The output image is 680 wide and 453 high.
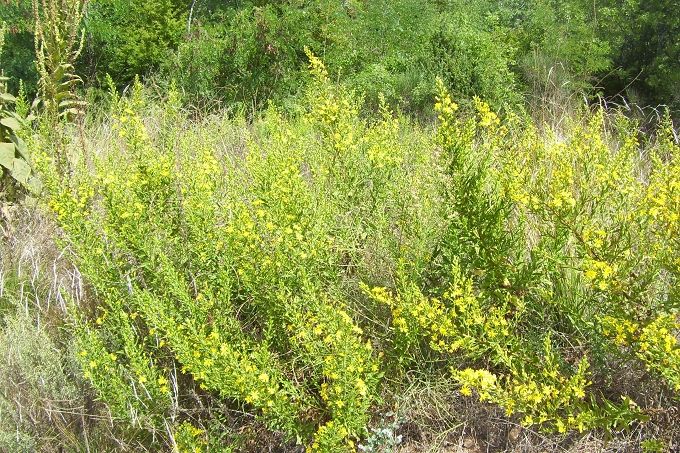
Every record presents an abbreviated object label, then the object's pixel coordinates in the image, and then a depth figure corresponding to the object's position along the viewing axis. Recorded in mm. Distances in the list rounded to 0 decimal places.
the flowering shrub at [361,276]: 2258
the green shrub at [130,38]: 6555
